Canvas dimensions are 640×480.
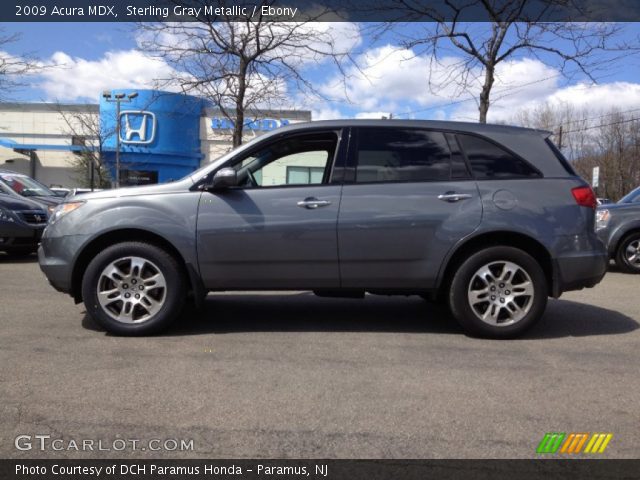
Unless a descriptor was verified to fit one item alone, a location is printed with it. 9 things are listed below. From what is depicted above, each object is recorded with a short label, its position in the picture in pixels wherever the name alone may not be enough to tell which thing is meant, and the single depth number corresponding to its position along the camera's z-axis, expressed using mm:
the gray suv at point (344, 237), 4691
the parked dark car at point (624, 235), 9305
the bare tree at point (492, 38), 11891
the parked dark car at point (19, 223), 9398
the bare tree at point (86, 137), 34000
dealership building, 34156
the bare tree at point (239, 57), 13234
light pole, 29094
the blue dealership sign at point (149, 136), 34094
